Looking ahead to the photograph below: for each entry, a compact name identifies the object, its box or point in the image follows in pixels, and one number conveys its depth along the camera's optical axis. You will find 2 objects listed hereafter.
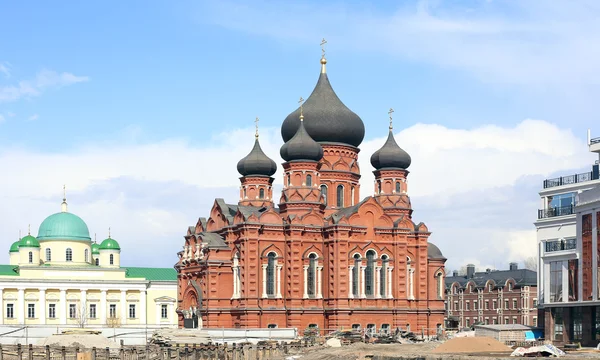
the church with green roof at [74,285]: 92.12
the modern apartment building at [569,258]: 52.34
